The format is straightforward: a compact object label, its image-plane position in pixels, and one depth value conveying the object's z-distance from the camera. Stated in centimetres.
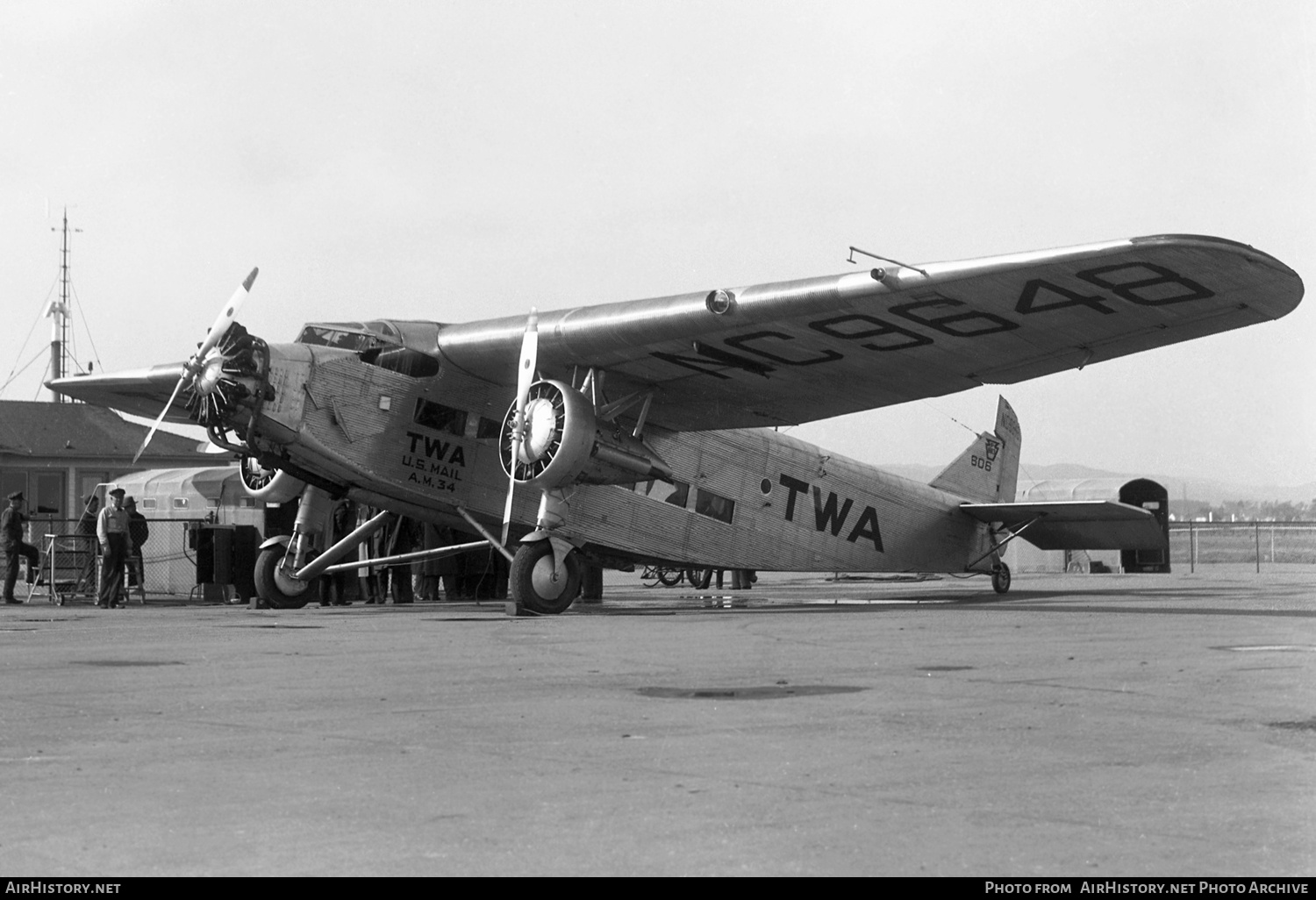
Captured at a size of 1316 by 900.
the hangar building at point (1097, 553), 4700
